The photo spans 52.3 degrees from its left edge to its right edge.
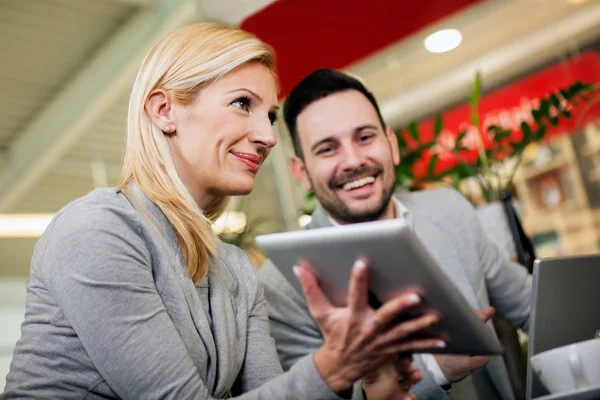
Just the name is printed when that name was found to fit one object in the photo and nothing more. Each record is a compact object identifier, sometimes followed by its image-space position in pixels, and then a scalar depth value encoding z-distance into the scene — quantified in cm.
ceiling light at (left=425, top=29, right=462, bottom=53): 593
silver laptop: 102
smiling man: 183
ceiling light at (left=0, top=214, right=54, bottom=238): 557
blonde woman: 98
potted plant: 229
